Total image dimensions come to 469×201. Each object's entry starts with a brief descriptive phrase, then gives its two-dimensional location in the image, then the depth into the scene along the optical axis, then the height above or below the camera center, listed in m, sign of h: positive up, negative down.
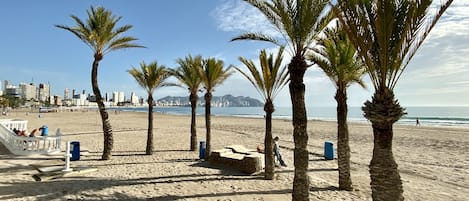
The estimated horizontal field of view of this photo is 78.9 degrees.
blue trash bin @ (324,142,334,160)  13.21 -2.01
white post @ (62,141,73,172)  9.14 -1.91
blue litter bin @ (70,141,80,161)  11.53 -1.93
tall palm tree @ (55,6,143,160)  11.53 +2.77
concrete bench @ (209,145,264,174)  9.79 -1.89
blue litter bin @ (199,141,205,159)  12.65 -2.04
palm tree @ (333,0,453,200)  4.52 +0.94
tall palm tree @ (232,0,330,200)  6.16 +1.15
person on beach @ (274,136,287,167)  11.07 -1.85
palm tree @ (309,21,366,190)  7.68 +1.09
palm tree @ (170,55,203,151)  14.31 +1.35
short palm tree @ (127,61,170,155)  13.88 +1.33
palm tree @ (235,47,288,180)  8.80 +0.80
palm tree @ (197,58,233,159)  12.77 +1.36
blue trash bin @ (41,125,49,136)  15.30 -1.50
